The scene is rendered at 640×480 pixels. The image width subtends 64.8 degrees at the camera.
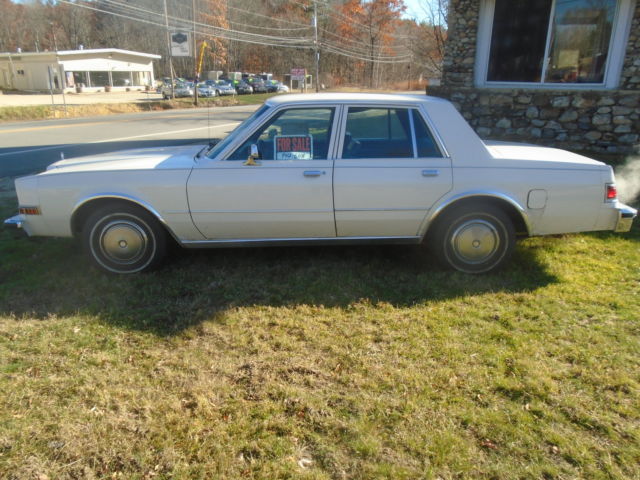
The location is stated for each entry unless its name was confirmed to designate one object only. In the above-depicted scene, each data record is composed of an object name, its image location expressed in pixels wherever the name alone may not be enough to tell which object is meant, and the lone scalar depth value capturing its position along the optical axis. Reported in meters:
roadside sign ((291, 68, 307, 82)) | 33.80
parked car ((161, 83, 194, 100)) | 43.91
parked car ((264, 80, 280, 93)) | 59.34
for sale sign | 4.27
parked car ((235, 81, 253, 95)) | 54.69
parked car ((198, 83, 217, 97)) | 46.22
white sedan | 4.22
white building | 49.97
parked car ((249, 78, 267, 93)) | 58.47
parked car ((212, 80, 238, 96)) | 50.05
